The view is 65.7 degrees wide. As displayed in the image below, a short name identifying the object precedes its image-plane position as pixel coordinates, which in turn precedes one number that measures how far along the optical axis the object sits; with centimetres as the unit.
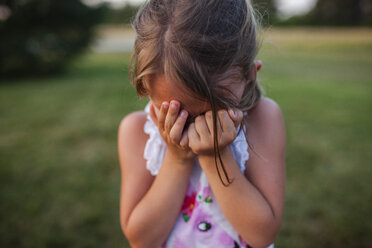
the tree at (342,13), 3091
